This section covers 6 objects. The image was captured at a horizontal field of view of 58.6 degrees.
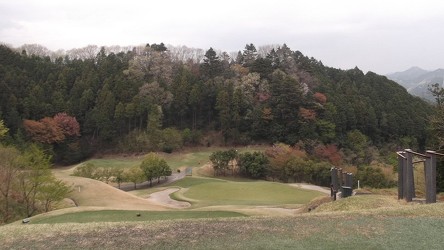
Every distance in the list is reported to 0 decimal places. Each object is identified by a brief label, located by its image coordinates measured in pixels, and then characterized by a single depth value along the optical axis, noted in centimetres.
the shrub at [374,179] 4191
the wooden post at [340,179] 1955
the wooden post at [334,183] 1743
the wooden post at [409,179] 1323
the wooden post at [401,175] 1407
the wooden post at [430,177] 1241
